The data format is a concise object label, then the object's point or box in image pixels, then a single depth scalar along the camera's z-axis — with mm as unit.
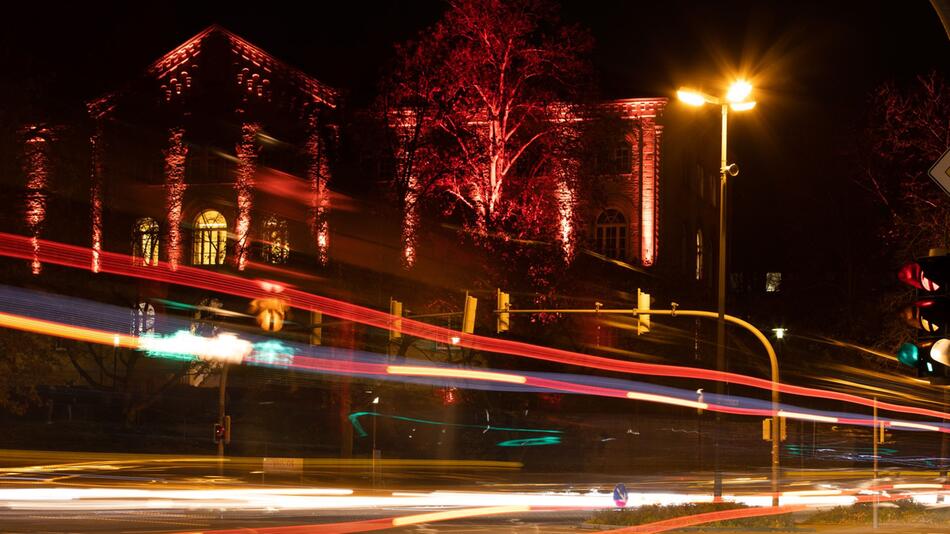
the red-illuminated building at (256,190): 38344
